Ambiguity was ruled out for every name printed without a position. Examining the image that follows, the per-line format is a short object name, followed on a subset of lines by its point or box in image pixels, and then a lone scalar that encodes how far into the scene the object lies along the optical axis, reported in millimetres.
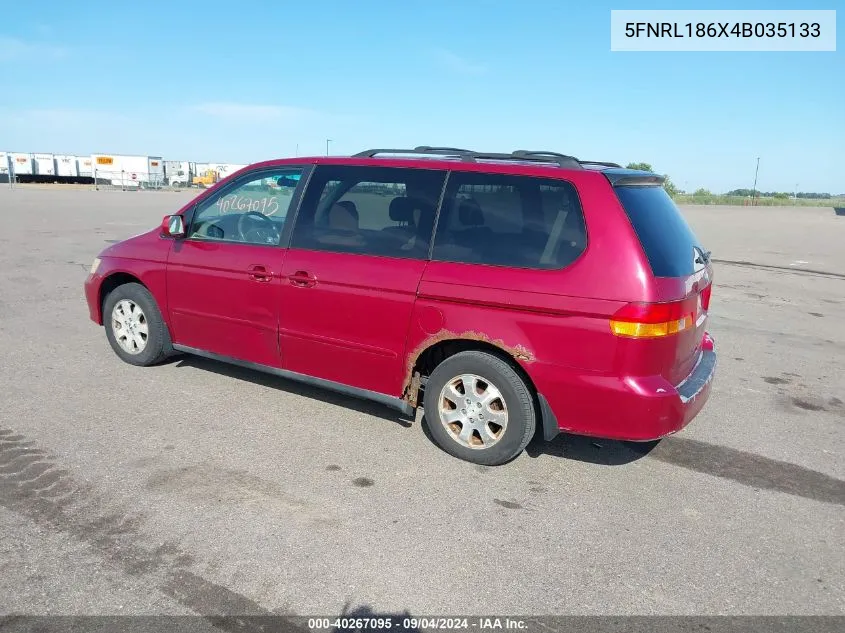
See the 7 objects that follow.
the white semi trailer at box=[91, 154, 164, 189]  60969
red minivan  3660
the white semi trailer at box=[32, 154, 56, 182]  62469
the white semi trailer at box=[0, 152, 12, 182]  60859
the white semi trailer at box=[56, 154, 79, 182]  63719
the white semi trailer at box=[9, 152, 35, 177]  61656
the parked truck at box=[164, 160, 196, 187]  70688
